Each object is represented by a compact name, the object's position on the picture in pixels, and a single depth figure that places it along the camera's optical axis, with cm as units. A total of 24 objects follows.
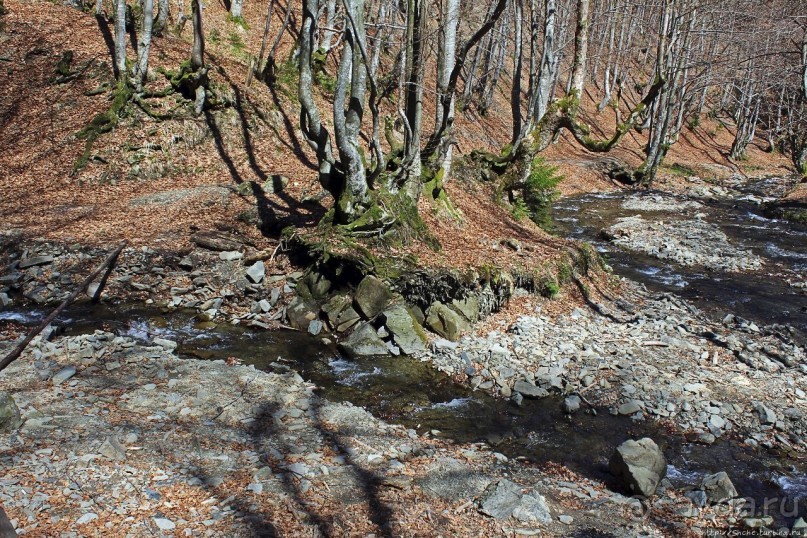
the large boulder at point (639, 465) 577
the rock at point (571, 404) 764
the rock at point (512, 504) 517
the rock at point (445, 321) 958
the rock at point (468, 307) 1002
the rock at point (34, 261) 1045
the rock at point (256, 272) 1082
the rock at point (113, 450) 519
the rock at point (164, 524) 439
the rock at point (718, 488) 579
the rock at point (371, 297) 968
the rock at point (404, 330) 917
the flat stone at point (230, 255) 1134
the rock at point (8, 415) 538
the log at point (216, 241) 1156
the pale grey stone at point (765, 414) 735
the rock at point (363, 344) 902
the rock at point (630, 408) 761
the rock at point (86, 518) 429
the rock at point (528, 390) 799
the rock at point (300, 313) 986
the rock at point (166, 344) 841
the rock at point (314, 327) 966
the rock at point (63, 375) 667
